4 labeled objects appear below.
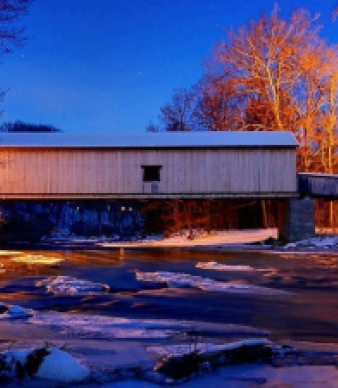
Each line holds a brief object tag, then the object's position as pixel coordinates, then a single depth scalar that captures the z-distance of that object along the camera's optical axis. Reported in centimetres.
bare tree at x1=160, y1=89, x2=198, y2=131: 5259
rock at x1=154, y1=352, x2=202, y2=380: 543
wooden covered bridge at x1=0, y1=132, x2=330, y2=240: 3253
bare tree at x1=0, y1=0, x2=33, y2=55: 1341
